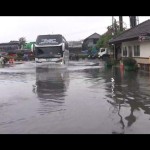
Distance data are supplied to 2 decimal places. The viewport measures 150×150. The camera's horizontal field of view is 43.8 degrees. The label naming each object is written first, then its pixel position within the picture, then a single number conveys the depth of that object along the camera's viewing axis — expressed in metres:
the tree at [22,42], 55.26
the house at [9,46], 55.06
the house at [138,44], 14.14
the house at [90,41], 52.98
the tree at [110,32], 28.06
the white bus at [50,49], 19.72
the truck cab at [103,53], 32.45
